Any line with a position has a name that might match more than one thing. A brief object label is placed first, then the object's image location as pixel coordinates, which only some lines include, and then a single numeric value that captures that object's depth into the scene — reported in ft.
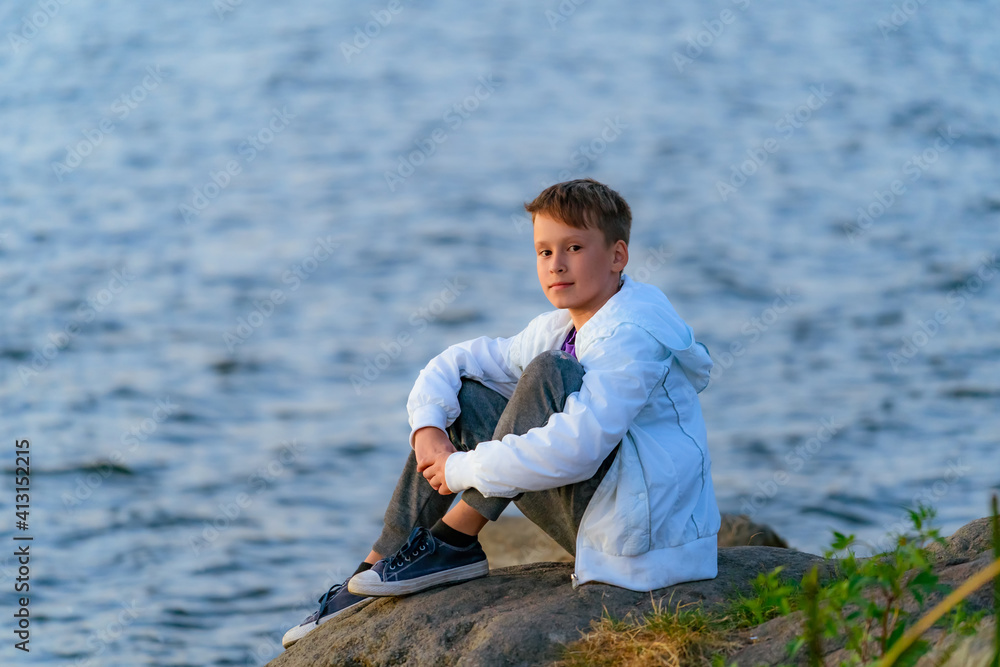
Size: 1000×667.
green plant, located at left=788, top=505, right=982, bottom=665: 13.32
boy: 18.94
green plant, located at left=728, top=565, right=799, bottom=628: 18.44
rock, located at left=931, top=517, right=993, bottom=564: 20.46
